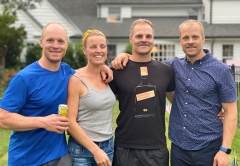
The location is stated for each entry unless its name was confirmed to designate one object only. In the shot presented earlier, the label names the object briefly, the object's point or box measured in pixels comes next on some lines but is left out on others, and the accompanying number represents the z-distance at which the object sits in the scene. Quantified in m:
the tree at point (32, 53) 25.89
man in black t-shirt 4.07
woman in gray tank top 3.78
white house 28.31
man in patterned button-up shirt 4.02
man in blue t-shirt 3.46
